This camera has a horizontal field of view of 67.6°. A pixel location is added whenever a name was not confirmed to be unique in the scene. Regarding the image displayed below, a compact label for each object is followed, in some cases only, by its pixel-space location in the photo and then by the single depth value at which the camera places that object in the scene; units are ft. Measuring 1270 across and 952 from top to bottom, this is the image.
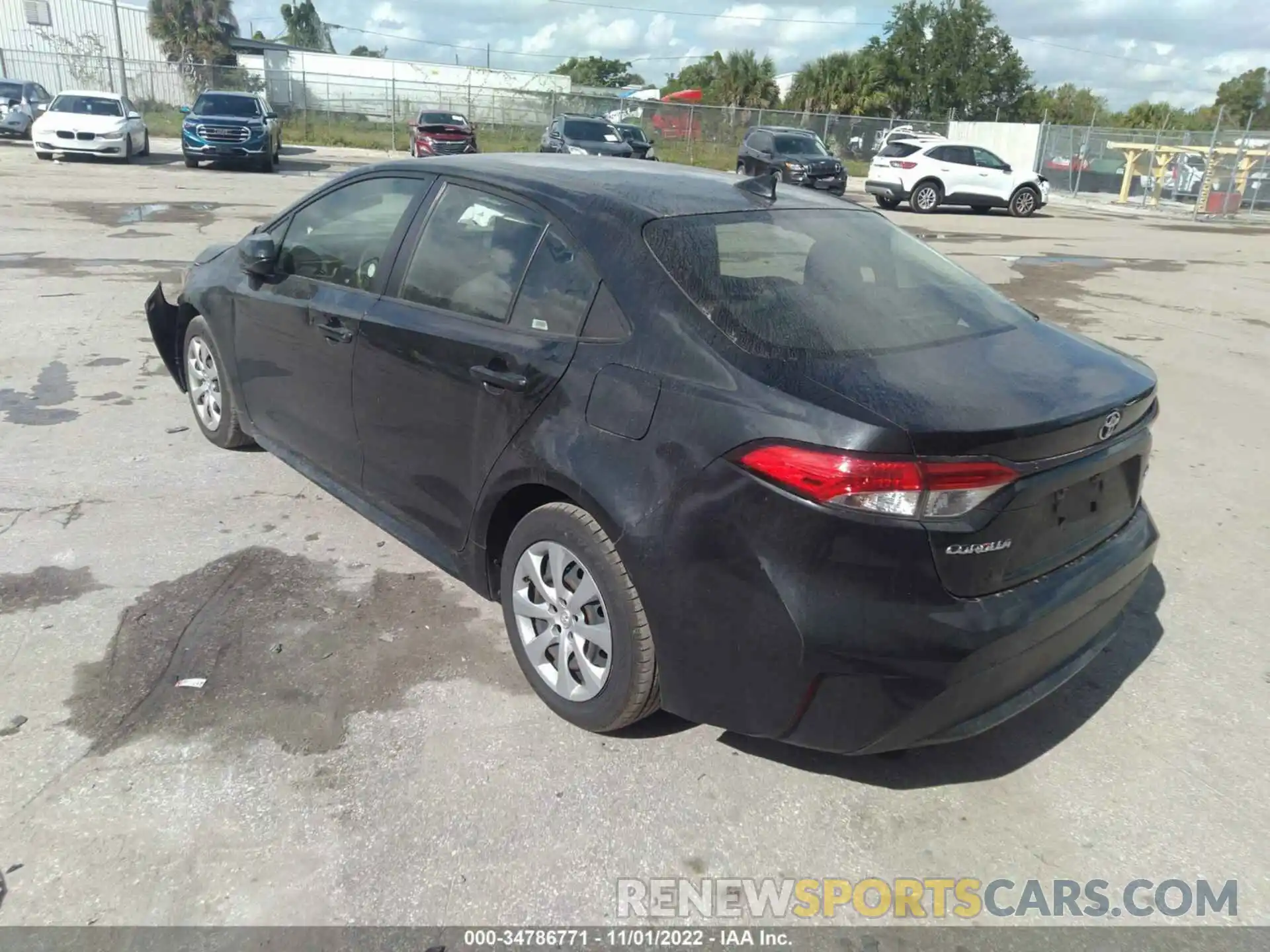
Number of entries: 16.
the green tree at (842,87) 166.09
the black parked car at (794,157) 73.26
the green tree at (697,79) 185.90
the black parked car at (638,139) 82.74
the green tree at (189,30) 163.84
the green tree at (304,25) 355.36
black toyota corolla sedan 7.68
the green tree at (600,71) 372.38
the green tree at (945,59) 183.11
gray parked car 92.89
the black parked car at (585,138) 76.33
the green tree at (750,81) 166.50
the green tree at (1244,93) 273.75
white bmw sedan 70.95
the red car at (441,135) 88.17
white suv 74.95
